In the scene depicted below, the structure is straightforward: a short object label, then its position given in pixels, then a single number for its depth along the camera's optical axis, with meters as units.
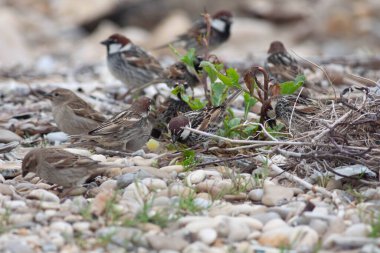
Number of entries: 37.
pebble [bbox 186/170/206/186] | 11.13
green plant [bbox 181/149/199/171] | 11.83
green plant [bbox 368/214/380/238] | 8.70
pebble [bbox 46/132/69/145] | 14.88
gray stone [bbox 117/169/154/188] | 10.98
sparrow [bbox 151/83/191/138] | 14.70
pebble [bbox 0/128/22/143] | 14.26
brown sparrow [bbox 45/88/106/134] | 15.24
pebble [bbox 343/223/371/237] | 8.85
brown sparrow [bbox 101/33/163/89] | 19.09
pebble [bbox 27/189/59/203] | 10.56
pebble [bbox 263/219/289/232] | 9.32
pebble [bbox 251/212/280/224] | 9.65
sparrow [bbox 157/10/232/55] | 21.70
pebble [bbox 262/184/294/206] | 10.41
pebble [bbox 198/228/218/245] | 8.91
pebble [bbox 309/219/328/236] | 9.22
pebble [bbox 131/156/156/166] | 12.20
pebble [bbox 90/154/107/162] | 12.76
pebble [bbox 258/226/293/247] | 8.84
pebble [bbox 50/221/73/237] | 9.10
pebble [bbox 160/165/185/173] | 11.76
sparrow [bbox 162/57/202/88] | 16.31
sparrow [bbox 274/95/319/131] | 12.71
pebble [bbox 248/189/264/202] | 10.68
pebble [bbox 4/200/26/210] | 10.03
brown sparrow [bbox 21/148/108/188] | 11.33
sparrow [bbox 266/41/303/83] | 16.53
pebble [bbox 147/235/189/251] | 8.73
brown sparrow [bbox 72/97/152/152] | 13.86
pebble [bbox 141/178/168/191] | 10.72
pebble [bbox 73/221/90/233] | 9.18
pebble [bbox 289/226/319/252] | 8.73
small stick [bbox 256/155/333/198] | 10.47
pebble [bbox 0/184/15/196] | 10.75
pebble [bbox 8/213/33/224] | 9.46
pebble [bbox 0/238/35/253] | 8.60
